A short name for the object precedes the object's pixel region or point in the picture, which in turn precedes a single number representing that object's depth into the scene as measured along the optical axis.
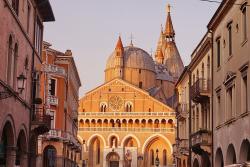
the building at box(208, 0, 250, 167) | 25.38
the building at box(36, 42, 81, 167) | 50.12
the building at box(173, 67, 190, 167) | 44.94
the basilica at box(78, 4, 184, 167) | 100.75
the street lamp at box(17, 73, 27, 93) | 21.25
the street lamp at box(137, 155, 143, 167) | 100.12
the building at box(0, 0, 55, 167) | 22.92
